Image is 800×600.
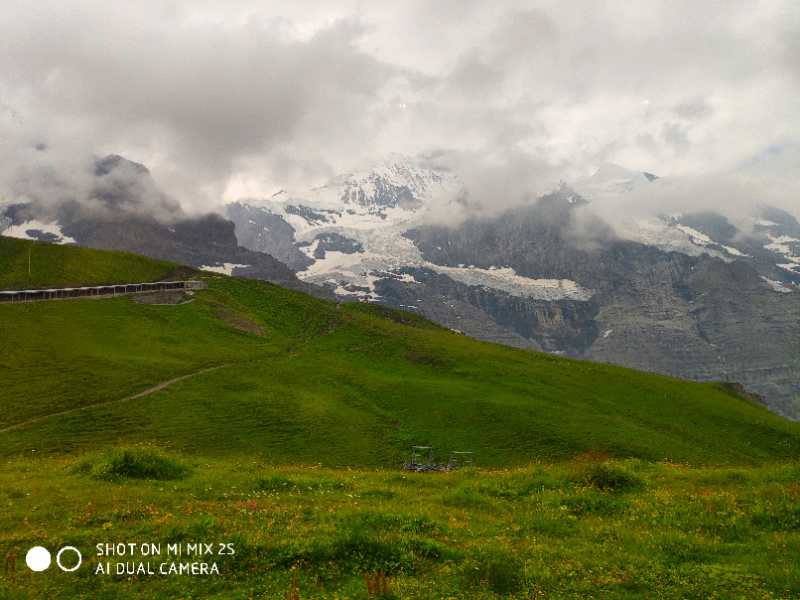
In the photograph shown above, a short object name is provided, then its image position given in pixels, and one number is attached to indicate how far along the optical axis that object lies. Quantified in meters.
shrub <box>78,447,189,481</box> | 26.45
